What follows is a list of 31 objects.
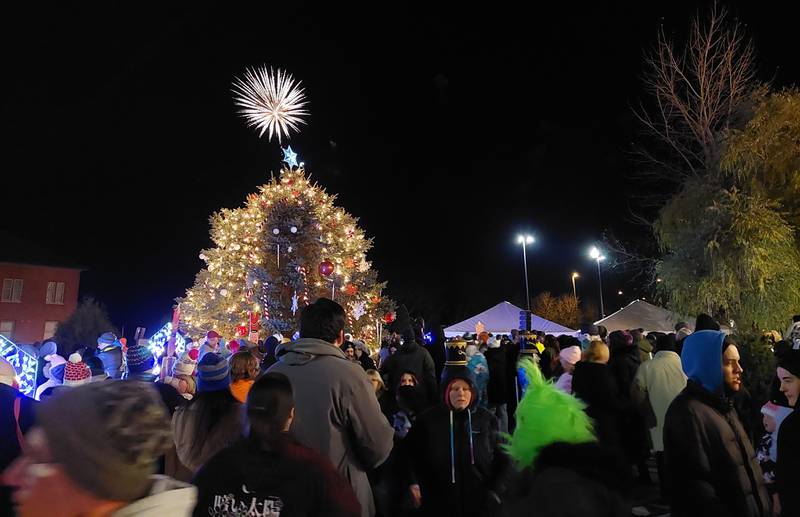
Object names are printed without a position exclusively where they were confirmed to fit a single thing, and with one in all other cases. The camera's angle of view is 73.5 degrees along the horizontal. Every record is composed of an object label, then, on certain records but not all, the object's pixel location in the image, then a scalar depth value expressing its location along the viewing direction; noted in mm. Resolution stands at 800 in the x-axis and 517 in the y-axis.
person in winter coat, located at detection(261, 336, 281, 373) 8211
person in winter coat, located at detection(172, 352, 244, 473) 3775
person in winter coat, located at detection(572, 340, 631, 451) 6324
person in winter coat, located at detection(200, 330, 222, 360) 13181
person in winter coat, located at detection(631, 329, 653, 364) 9695
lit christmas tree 21438
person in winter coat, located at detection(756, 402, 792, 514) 4594
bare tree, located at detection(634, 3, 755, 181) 19703
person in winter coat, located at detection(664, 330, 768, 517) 3223
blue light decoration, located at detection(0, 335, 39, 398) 8102
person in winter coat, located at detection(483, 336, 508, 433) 11008
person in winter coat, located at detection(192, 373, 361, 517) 2410
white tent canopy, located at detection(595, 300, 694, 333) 22062
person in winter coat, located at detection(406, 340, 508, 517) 4469
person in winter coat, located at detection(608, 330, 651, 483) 8039
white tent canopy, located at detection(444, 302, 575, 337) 25859
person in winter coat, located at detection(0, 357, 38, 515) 3635
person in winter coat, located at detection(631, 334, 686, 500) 7273
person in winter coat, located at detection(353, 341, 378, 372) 9906
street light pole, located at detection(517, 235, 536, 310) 29716
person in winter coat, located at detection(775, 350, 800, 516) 3172
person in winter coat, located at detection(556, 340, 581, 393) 8167
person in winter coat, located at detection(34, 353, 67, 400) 8617
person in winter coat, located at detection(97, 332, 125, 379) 6816
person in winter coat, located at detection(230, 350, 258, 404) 4871
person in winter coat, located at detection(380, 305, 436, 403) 8547
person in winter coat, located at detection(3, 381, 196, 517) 1602
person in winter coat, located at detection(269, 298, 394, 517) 3430
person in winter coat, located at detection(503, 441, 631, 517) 2020
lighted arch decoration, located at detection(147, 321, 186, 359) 12455
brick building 45156
